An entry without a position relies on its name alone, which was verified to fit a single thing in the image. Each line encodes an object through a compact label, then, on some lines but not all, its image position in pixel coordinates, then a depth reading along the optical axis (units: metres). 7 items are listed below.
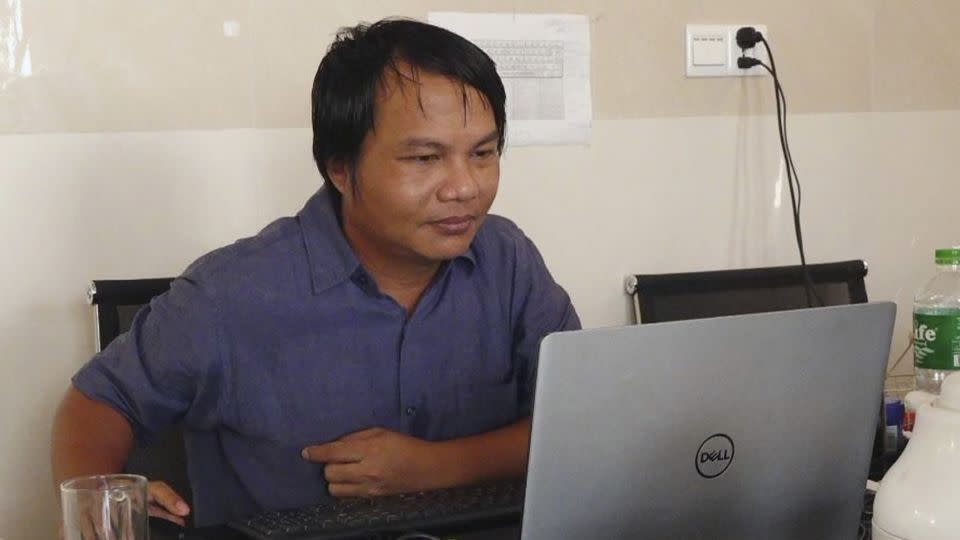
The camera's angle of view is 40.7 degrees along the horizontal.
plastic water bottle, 1.79
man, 1.62
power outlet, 2.49
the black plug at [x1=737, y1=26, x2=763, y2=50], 2.51
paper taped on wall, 2.31
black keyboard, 1.23
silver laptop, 1.06
